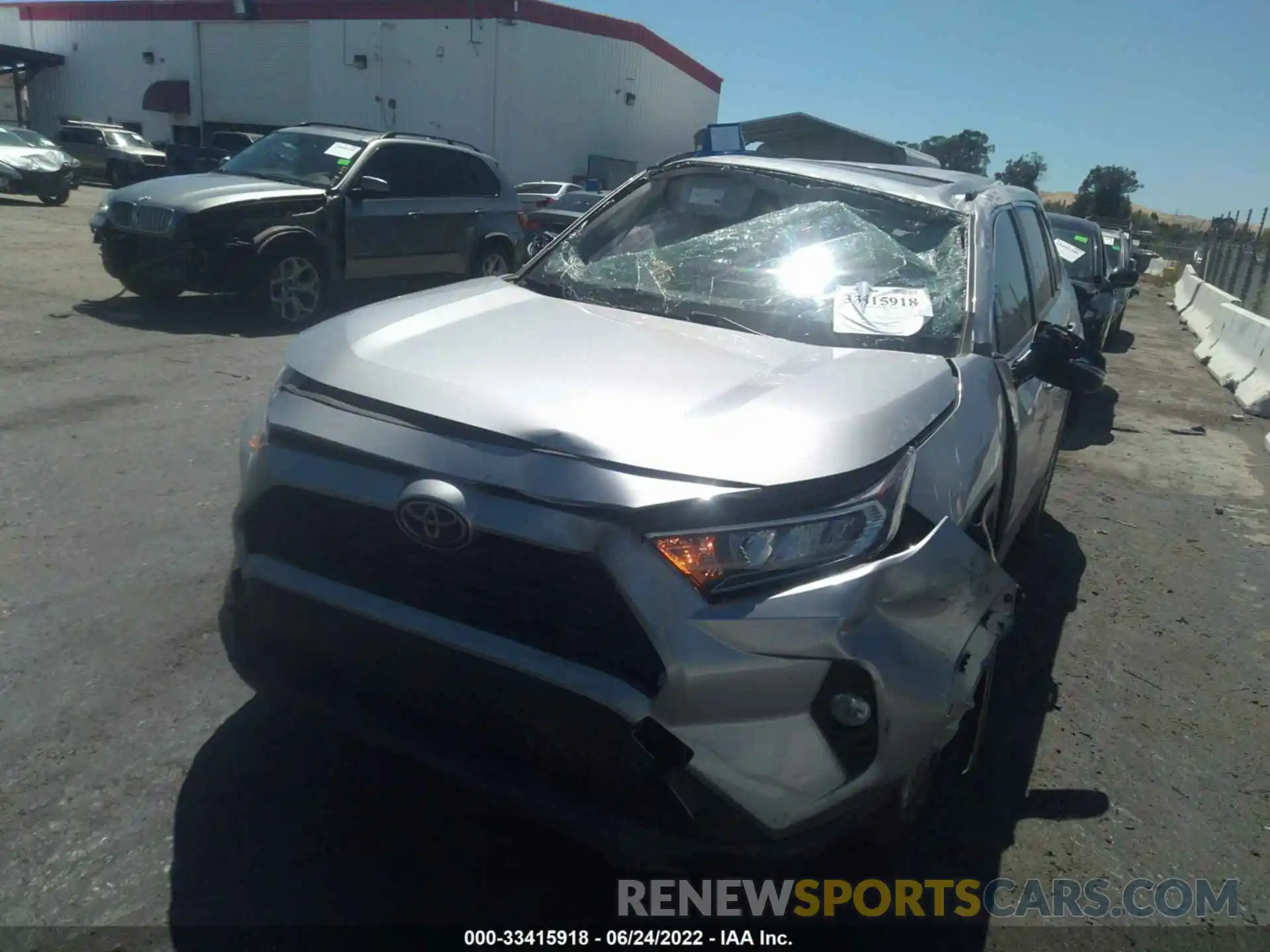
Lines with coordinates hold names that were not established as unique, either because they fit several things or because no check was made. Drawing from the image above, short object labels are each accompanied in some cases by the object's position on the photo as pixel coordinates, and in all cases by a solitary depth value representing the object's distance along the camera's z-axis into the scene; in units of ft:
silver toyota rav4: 6.57
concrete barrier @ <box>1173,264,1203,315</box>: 69.36
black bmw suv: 28.25
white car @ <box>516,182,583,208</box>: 73.36
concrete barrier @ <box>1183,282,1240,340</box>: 51.47
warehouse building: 109.91
